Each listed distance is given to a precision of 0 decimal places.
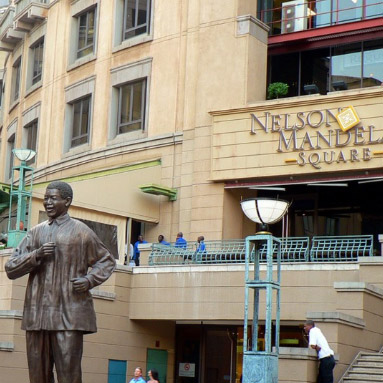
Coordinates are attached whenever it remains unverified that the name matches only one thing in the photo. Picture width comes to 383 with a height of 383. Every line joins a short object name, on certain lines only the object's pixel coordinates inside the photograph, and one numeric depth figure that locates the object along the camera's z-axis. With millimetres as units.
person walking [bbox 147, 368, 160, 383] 23603
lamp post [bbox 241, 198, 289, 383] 17031
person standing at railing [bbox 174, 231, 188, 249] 30805
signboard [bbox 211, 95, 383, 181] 31328
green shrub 35000
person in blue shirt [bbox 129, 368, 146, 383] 22789
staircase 21500
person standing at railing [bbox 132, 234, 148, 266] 32497
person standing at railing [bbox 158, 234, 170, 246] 32825
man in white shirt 20281
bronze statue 10414
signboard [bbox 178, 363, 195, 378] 31938
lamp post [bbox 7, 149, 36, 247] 28500
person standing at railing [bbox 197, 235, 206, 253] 29950
